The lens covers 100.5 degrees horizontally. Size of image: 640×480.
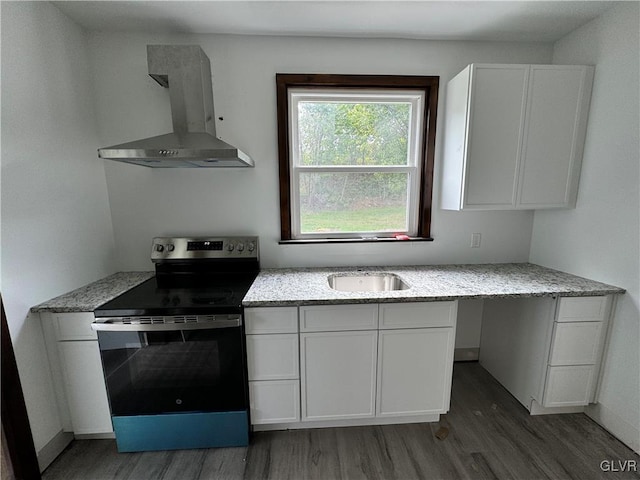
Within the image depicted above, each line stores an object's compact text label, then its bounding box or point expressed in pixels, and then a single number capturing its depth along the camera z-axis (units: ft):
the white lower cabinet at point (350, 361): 4.89
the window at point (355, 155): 6.26
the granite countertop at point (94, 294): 4.51
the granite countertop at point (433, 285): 4.78
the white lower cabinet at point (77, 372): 4.60
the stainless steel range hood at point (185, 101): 4.90
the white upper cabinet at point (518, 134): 5.42
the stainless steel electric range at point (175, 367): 4.45
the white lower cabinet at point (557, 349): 5.13
